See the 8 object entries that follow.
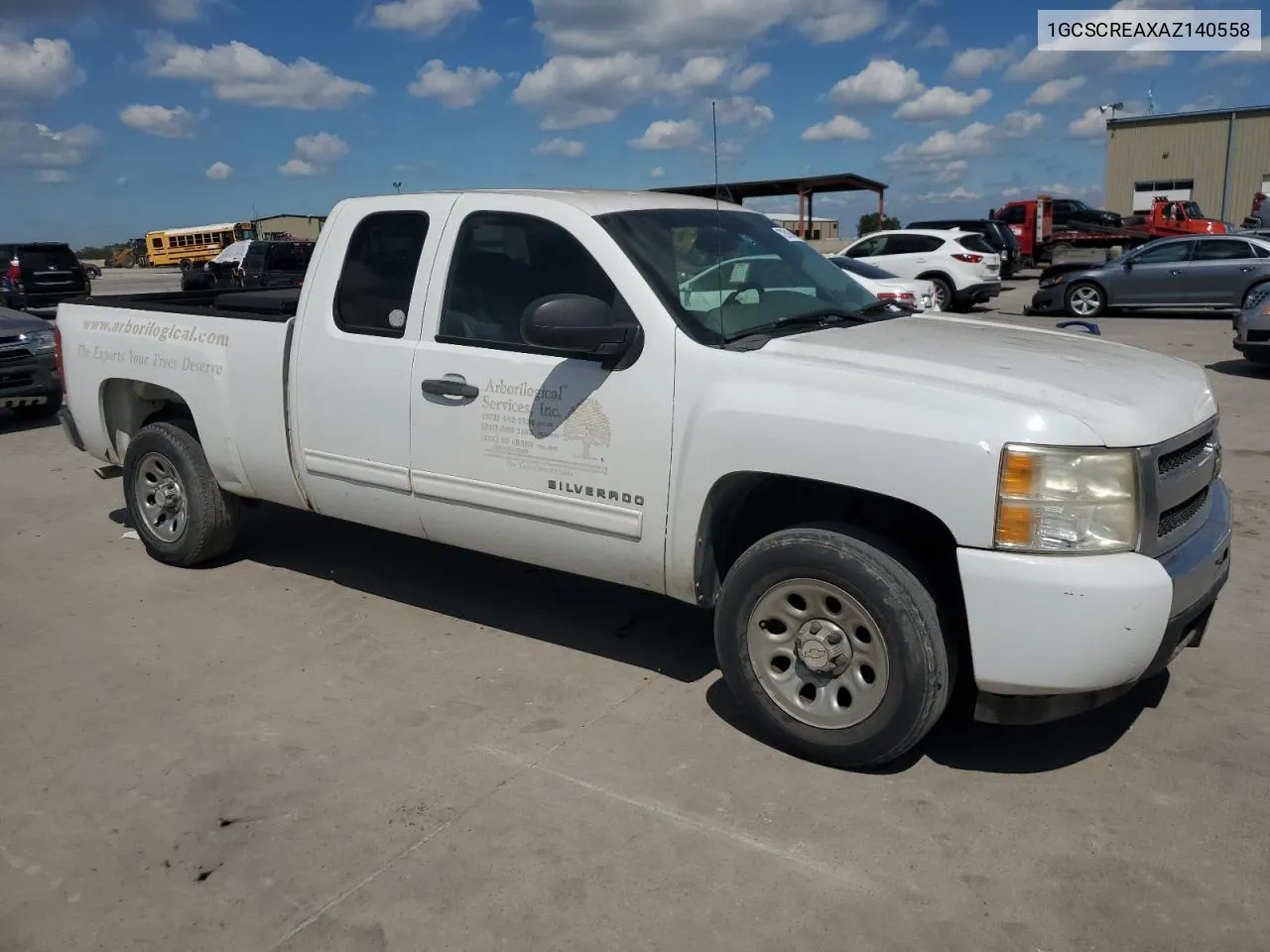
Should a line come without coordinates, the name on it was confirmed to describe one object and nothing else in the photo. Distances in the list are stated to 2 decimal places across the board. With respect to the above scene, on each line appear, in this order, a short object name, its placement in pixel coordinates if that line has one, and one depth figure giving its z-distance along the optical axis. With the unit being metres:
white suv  20.66
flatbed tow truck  28.84
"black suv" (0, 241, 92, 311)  21.31
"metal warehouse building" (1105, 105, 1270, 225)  43.72
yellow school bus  55.71
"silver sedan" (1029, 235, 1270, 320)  18.05
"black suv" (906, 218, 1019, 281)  25.55
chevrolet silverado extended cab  3.20
